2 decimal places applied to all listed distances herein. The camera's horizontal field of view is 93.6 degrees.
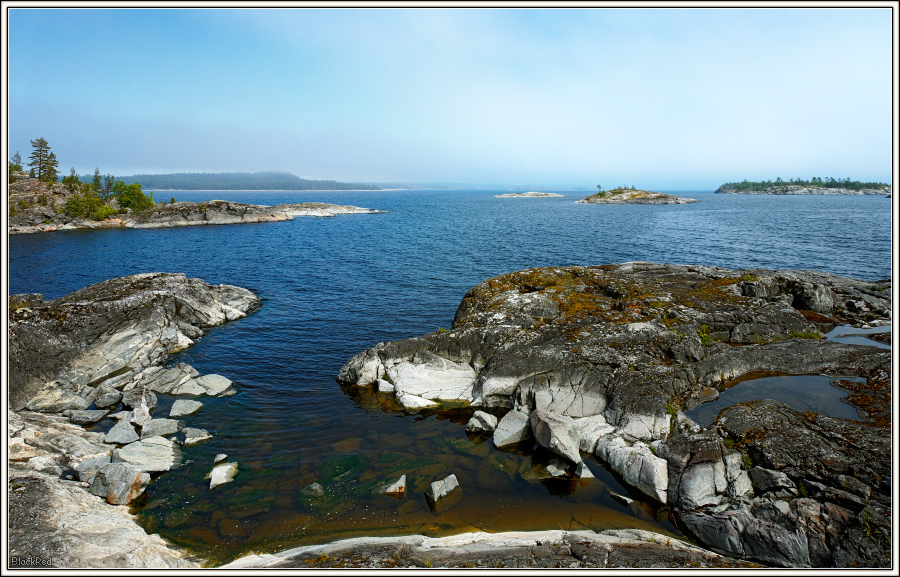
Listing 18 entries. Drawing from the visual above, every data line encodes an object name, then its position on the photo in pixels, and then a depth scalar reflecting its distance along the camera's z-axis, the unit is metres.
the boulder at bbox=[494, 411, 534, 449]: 19.53
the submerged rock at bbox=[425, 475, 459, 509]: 15.95
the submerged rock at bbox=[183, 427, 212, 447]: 19.58
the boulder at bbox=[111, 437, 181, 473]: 17.50
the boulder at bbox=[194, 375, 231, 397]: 24.59
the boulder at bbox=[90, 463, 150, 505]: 15.54
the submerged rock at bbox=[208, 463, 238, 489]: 16.86
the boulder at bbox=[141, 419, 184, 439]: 19.95
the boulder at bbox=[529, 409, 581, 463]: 17.59
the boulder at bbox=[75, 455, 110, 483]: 16.30
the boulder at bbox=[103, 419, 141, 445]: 19.27
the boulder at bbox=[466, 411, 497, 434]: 20.56
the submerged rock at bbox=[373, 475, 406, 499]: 16.52
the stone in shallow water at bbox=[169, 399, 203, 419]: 21.97
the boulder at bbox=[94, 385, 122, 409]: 22.81
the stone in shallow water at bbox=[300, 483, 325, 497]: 16.48
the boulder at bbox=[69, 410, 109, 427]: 21.11
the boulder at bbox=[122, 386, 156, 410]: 22.56
